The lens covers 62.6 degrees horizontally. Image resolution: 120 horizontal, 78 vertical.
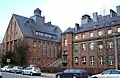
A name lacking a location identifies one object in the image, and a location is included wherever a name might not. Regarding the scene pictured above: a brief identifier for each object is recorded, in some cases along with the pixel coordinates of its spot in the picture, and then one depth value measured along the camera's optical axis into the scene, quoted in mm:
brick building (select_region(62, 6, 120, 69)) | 21341
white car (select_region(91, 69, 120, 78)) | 10439
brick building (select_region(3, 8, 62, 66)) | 30575
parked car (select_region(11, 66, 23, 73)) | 20972
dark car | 12527
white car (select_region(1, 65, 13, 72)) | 22895
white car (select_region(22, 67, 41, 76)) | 17456
